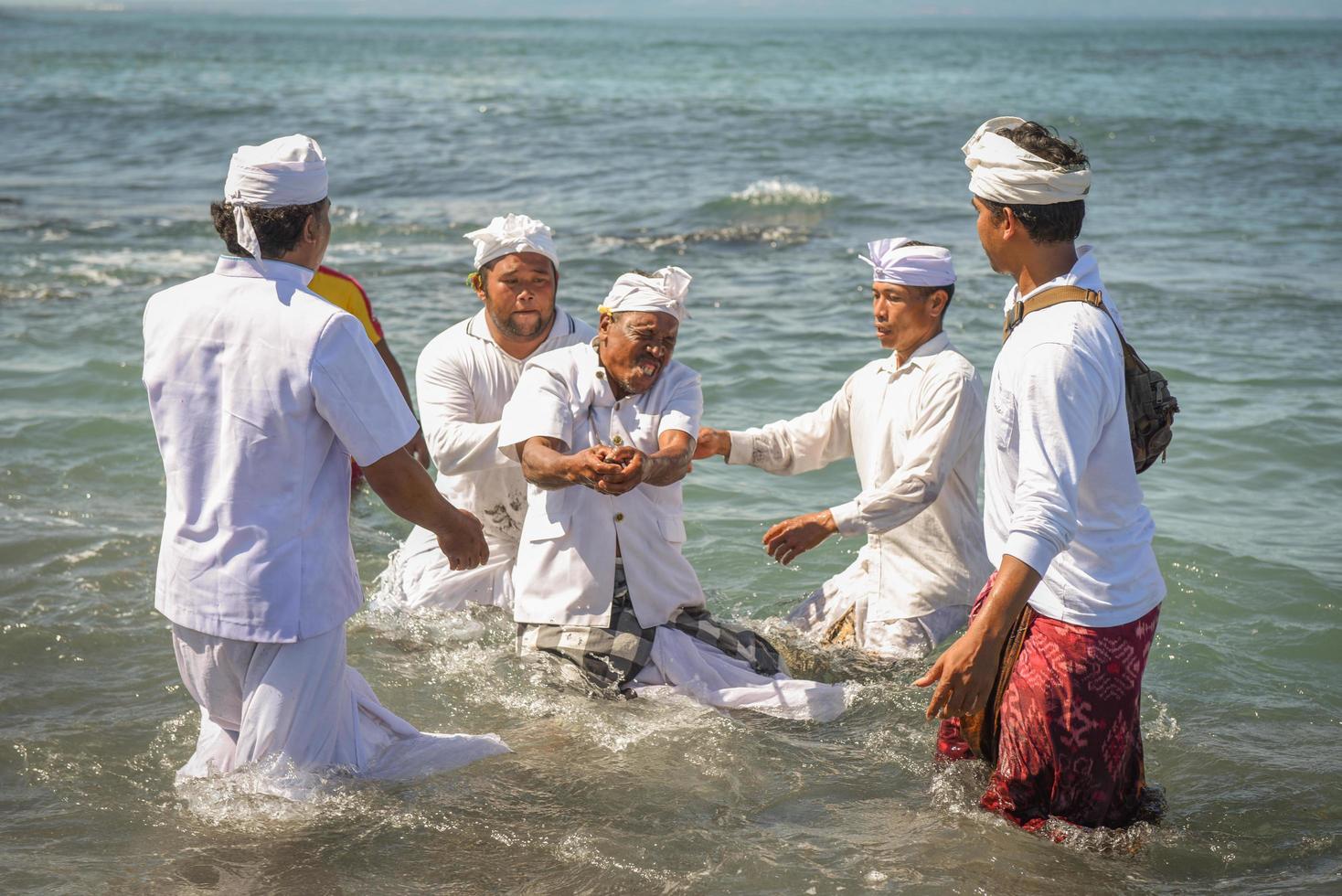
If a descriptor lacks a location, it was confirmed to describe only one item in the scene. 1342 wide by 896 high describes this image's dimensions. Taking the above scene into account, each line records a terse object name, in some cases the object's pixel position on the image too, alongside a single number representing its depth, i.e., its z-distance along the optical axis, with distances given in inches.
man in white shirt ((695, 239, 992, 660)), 203.0
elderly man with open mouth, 191.9
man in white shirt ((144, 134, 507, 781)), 142.3
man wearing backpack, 135.9
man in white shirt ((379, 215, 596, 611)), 219.9
